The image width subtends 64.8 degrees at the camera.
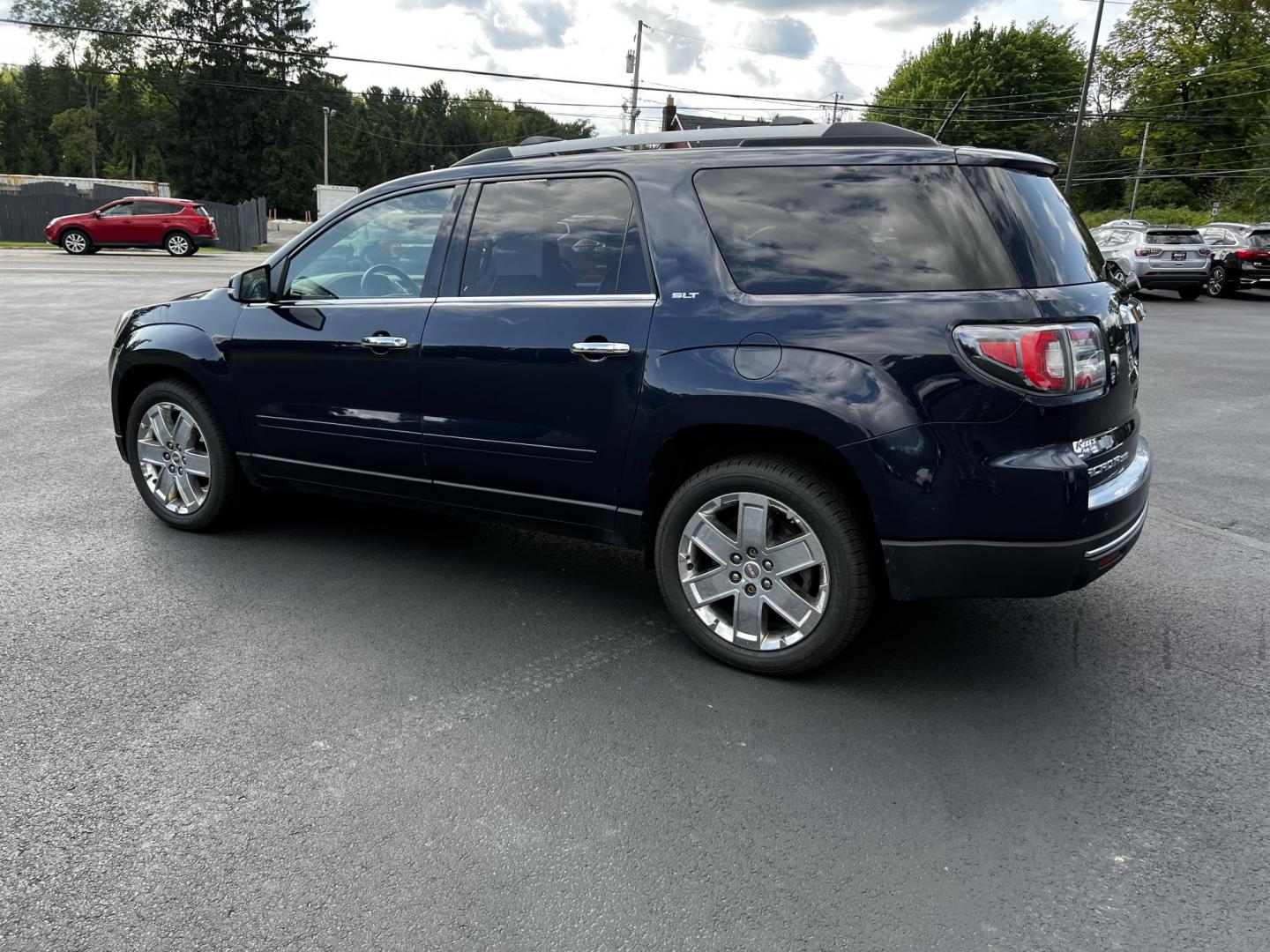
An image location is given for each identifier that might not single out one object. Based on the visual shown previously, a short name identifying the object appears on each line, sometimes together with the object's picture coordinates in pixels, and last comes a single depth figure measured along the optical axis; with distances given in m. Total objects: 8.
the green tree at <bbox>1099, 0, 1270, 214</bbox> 59.81
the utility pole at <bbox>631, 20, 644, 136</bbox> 48.84
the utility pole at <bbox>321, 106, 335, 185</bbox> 71.69
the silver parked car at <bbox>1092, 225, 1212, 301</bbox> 22.41
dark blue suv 3.21
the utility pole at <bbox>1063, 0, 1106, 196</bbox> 30.49
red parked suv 30.91
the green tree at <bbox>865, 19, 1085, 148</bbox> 67.31
